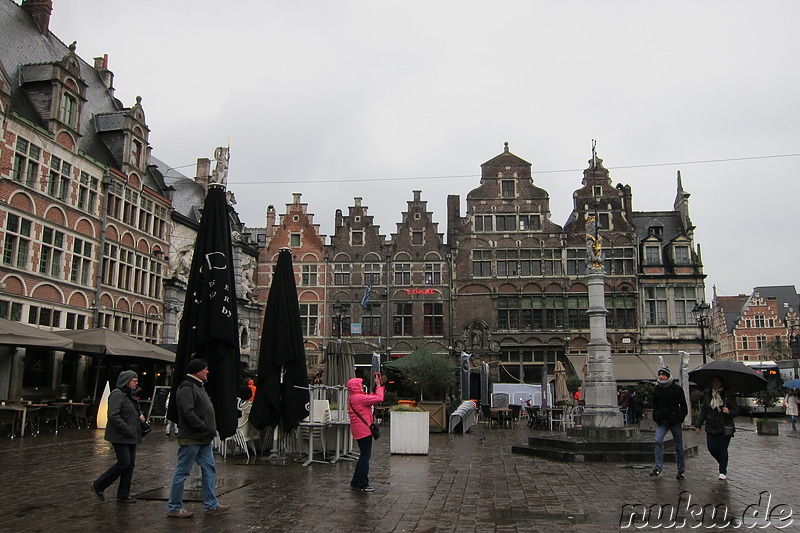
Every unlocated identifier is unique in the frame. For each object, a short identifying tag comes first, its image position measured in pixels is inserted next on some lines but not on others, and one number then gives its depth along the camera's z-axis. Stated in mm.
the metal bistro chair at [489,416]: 22984
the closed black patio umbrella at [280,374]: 10570
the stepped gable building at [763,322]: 65500
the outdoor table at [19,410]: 14852
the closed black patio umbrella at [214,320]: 7646
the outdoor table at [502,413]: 23172
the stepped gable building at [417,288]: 38594
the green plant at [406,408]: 13750
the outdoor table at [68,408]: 18372
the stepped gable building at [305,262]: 39500
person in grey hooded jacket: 7191
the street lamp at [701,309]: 28833
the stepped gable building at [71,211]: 21219
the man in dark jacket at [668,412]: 9828
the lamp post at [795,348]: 39688
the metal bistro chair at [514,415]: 23578
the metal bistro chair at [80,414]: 19178
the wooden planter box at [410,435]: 13320
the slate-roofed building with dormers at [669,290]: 38062
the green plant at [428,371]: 28500
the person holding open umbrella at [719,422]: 9547
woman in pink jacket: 8359
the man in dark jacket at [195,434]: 6555
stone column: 13836
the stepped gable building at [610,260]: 38062
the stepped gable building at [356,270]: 38906
